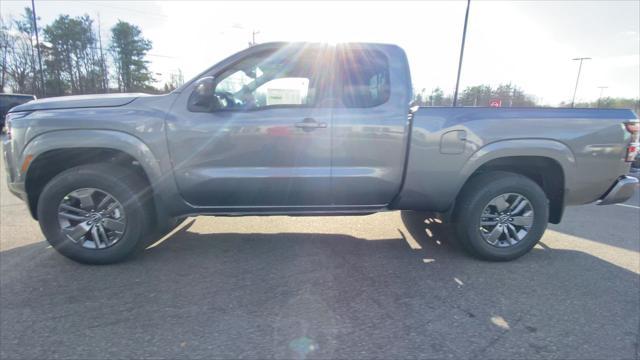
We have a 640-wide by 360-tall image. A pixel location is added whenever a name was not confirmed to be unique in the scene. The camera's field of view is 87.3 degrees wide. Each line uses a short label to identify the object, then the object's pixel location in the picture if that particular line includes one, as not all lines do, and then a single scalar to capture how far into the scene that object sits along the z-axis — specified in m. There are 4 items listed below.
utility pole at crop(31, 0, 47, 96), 27.28
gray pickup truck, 3.02
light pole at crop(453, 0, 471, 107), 16.34
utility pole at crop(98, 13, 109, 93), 40.91
